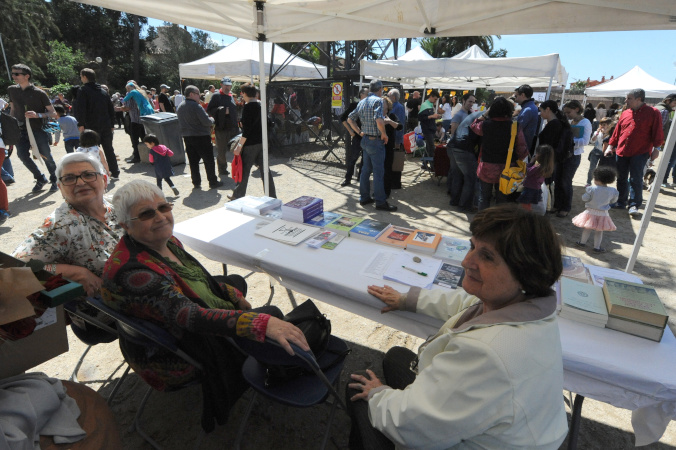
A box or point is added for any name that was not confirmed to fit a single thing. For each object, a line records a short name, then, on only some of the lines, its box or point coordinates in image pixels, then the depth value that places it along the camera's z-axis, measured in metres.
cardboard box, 1.14
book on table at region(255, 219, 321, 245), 2.42
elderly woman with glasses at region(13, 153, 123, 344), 1.90
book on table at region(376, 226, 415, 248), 2.35
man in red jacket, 5.28
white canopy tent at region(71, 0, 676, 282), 2.55
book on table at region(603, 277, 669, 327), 1.45
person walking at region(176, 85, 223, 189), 6.25
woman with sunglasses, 1.49
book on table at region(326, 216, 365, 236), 2.55
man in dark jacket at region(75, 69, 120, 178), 6.08
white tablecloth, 1.33
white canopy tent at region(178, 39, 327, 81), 9.34
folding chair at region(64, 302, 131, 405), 1.71
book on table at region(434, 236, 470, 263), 2.19
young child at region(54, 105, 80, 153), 6.51
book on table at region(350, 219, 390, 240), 2.46
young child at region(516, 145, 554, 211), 4.37
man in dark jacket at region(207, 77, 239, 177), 7.24
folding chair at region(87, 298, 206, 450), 1.43
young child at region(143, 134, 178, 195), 5.81
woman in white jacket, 0.96
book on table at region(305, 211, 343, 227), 2.72
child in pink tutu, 4.11
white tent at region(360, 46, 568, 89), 5.80
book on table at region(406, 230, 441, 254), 2.24
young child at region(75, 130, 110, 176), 5.24
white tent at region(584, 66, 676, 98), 11.68
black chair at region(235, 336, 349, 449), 1.48
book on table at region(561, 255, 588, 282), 1.90
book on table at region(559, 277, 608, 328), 1.55
